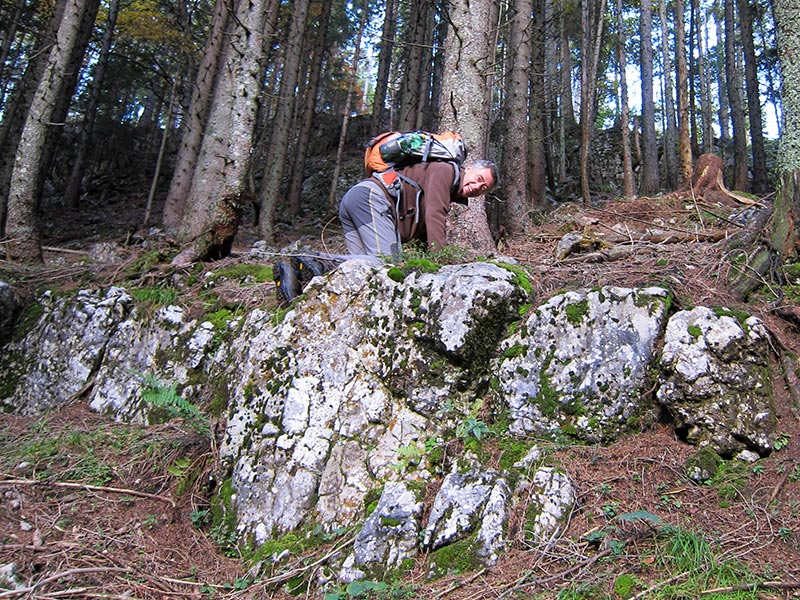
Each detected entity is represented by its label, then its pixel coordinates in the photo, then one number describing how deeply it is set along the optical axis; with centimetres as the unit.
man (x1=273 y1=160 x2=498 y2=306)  440
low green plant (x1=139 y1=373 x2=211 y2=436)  387
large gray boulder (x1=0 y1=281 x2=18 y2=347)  557
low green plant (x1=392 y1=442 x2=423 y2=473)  342
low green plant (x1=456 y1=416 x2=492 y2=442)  340
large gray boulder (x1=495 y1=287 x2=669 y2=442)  334
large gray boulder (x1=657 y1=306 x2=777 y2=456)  310
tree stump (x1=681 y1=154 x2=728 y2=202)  917
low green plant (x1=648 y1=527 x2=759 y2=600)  227
